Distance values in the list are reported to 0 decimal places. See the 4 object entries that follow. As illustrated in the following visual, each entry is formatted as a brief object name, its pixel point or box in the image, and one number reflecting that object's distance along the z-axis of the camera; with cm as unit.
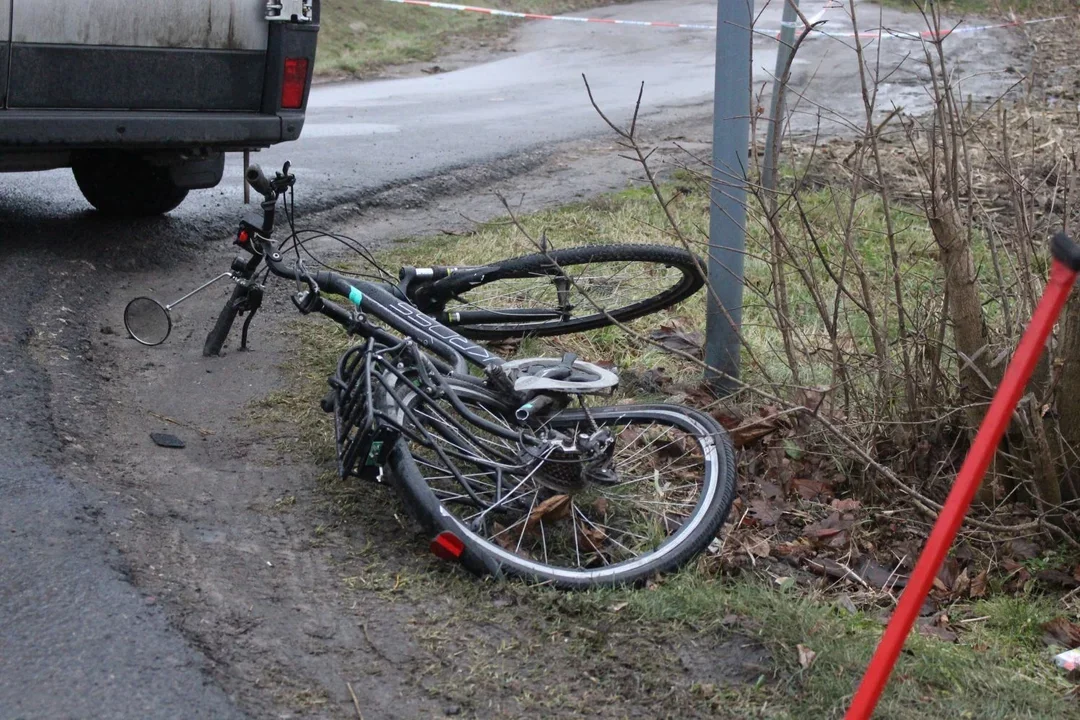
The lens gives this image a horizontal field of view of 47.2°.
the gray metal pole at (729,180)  486
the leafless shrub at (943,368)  427
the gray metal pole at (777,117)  462
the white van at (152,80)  602
